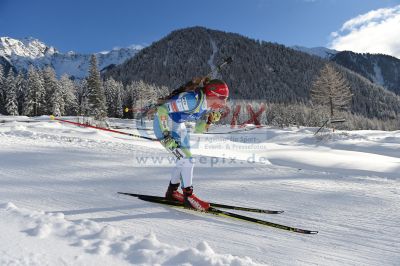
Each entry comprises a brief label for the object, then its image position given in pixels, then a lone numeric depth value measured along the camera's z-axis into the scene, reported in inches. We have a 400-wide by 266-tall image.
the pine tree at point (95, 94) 1870.1
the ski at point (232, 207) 218.5
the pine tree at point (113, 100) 2967.5
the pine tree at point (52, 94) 2405.3
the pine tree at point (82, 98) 2672.5
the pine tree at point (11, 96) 2439.7
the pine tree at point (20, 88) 2644.2
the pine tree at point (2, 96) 2600.1
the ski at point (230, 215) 187.9
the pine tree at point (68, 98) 2714.1
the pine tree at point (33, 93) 2327.8
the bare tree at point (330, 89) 1545.3
